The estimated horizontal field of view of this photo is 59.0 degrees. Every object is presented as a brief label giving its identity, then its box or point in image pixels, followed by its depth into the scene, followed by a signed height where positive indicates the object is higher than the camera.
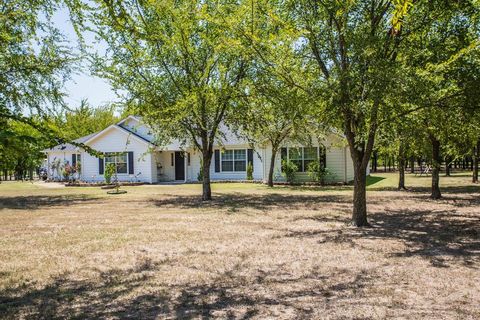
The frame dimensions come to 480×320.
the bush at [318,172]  26.00 -0.55
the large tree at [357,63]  8.57 +2.15
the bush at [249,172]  29.45 -0.50
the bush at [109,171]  24.78 -0.18
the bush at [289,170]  26.81 -0.39
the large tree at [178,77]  15.42 +3.54
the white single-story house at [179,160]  26.73 +0.40
